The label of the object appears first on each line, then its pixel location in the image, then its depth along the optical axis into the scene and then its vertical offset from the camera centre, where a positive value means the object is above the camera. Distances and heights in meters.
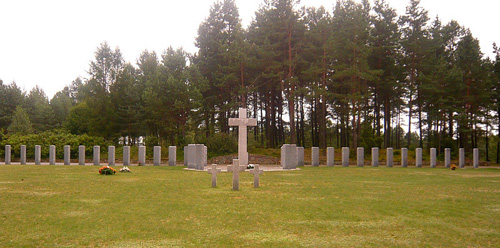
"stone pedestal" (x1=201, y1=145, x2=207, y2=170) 20.95 -1.22
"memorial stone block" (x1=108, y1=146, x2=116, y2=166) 24.77 -1.36
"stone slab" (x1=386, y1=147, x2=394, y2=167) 25.81 -1.45
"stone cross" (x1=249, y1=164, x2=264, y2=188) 11.70 -1.24
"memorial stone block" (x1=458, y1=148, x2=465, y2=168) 26.23 -1.44
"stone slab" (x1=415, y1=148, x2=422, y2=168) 26.45 -1.47
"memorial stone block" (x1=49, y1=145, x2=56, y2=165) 25.81 -1.52
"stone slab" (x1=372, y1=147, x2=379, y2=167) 25.97 -1.40
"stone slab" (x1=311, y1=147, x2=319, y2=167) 25.66 -1.35
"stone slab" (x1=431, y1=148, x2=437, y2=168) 26.30 -1.45
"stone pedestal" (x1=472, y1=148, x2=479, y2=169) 26.45 -1.43
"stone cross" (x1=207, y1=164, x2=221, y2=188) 11.60 -1.15
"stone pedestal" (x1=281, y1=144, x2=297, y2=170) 21.79 -1.22
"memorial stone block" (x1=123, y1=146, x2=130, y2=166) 24.34 -1.37
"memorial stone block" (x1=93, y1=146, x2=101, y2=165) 25.41 -1.40
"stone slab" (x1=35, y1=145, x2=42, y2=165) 26.09 -1.41
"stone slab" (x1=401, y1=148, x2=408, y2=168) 26.16 -1.39
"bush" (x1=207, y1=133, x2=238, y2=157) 33.50 -0.82
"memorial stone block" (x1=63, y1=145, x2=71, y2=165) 25.75 -1.51
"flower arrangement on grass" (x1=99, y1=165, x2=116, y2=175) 15.94 -1.58
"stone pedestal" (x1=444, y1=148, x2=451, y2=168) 27.09 -1.41
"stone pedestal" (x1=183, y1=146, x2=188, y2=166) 25.22 -1.37
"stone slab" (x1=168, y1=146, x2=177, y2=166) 24.88 -1.39
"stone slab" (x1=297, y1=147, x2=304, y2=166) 25.19 -1.34
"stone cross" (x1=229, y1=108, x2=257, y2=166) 19.55 +0.29
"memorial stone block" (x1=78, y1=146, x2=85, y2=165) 25.75 -1.50
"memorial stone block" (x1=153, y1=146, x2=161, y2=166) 25.28 -1.43
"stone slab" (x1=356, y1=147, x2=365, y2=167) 25.75 -1.40
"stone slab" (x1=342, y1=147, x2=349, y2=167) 25.91 -1.41
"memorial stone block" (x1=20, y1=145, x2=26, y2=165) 26.18 -1.46
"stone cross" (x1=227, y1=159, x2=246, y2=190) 11.09 -1.06
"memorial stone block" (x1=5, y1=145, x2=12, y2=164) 26.33 -1.44
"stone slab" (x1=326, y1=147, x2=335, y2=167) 25.62 -1.41
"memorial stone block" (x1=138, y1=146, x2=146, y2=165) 25.53 -1.38
